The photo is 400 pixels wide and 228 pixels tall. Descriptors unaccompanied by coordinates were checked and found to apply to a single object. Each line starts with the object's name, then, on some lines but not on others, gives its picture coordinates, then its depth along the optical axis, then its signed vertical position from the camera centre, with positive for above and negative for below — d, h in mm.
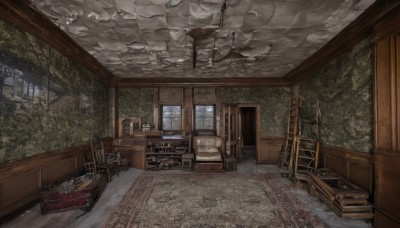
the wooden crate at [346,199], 3338 -1465
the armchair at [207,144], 7013 -1008
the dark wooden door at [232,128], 7638 -459
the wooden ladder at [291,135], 6020 -606
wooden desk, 6902 -1125
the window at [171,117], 7992 -30
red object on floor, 3408 -1504
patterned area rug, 3314 -1769
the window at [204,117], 8102 -24
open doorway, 12734 -694
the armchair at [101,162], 5375 -1340
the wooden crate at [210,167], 6301 -1629
